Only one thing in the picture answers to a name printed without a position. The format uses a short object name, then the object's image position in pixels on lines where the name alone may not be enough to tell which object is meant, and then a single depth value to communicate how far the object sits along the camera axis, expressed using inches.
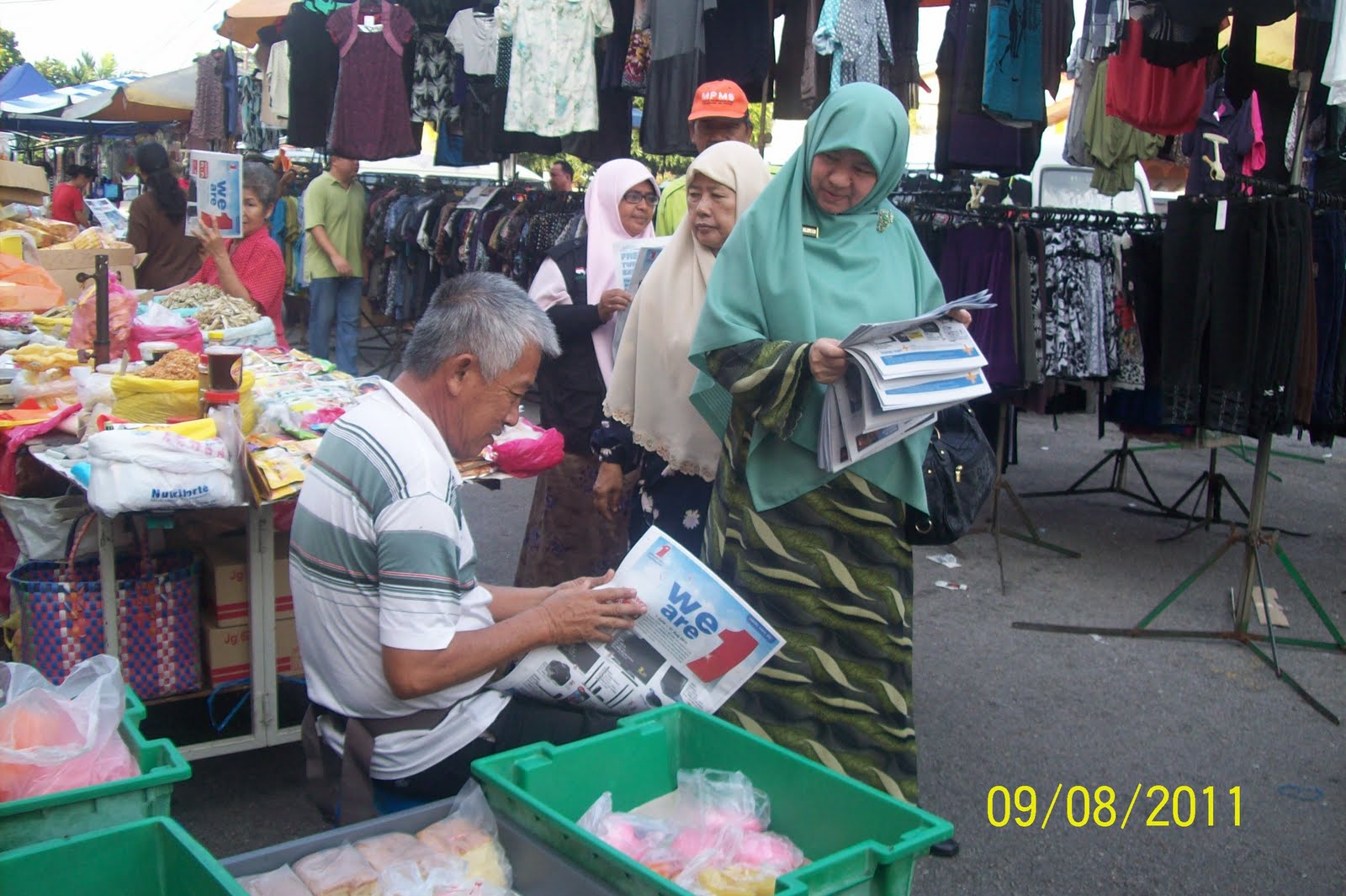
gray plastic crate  58.9
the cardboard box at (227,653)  124.4
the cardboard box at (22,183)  225.6
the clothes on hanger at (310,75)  302.8
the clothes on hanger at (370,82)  291.0
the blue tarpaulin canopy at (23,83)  853.2
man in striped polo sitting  73.7
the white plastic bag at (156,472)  103.1
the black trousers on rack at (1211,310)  192.7
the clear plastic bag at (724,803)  66.7
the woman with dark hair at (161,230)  258.5
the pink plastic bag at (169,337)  157.8
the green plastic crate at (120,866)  53.4
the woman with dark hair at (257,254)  214.2
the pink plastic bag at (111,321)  167.2
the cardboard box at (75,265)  242.7
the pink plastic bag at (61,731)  61.9
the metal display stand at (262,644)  120.7
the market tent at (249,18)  365.4
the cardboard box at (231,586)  124.7
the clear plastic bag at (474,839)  62.4
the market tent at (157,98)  568.4
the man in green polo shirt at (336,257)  355.9
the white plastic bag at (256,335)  186.1
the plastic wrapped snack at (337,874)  58.9
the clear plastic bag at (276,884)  58.3
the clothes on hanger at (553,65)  250.2
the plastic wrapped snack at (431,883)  59.1
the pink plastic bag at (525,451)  124.7
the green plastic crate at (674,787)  55.3
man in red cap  168.6
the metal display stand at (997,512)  239.0
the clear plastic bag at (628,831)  62.8
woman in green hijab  102.9
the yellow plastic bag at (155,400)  122.8
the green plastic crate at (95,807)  59.0
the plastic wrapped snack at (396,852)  61.3
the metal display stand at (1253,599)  183.5
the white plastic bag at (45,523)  124.2
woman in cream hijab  122.0
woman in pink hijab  153.5
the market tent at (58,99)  747.6
